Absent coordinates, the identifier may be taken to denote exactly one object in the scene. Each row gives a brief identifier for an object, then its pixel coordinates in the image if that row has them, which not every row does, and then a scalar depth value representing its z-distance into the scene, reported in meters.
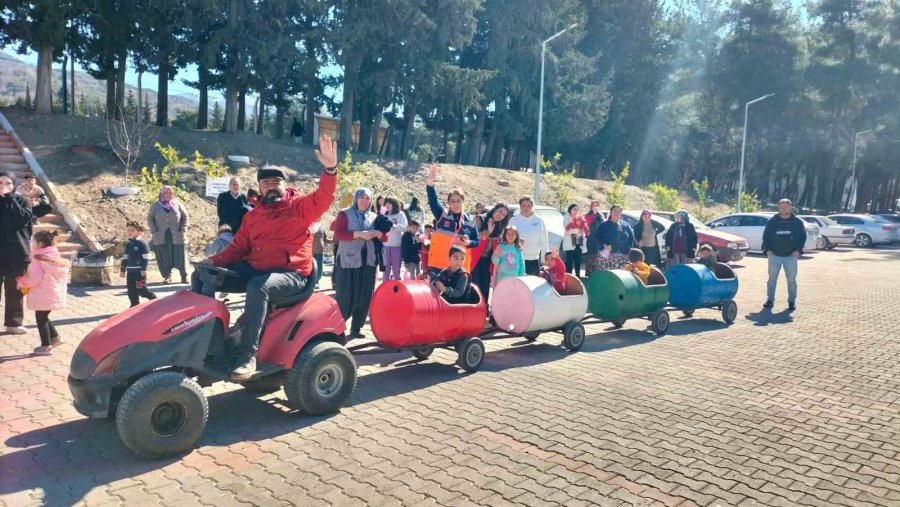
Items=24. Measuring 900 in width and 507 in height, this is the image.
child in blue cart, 11.11
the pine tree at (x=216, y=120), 40.64
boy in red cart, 7.19
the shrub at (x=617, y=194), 30.62
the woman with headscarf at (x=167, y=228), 11.38
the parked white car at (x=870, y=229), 30.08
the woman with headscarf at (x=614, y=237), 12.55
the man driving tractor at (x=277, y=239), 5.29
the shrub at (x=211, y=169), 16.77
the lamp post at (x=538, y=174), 25.06
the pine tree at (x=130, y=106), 28.34
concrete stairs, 14.03
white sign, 14.37
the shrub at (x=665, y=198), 34.00
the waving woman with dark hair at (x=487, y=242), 9.23
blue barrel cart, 10.30
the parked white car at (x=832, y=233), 28.58
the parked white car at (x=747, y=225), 24.03
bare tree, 20.20
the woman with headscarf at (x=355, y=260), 7.99
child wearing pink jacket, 7.08
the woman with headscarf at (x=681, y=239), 13.52
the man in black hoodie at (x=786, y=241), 11.81
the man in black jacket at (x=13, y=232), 7.33
